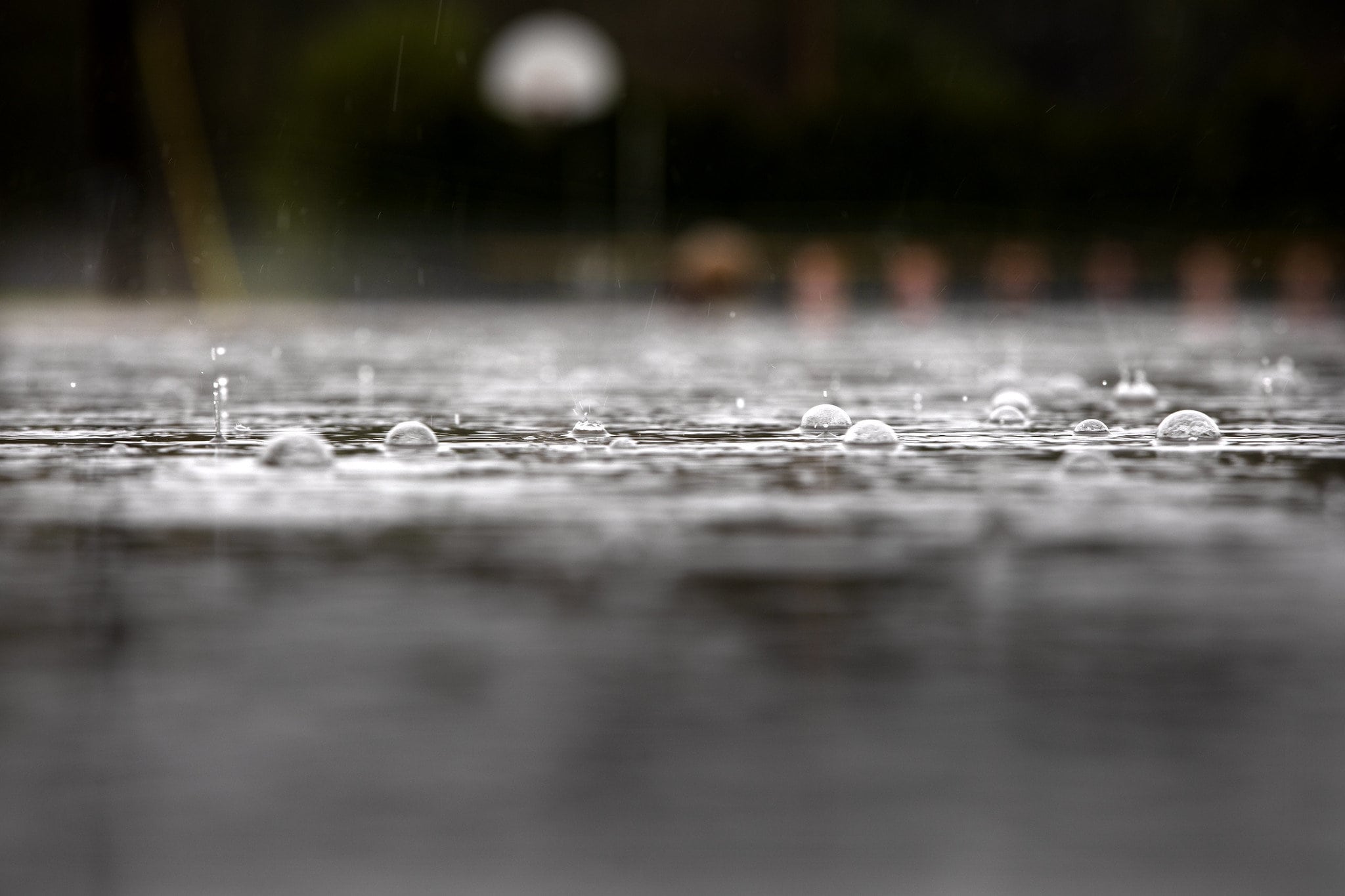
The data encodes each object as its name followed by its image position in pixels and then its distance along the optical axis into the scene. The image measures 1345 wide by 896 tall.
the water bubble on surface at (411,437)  16.03
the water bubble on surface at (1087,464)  14.47
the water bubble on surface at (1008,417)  18.65
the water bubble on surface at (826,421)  17.55
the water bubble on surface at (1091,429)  17.48
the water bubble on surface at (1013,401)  19.95
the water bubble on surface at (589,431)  17.02
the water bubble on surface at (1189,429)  16.81
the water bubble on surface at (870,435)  16.45
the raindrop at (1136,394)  21.78
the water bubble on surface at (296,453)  14.60
